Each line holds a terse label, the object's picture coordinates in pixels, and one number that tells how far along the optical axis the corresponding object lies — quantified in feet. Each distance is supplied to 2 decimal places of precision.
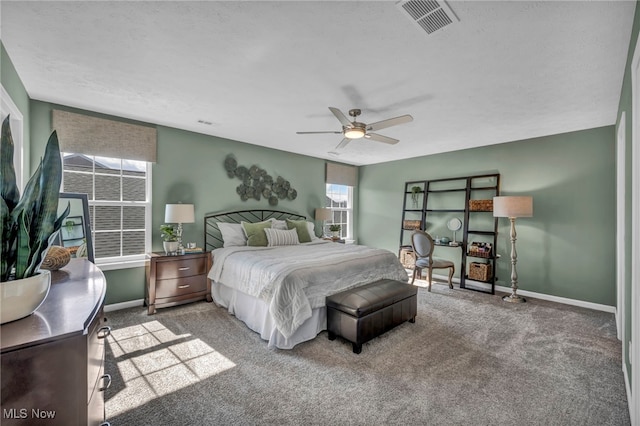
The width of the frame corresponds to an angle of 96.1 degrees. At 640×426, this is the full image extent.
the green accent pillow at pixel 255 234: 14.20
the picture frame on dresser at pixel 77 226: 9.91
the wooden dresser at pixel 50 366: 2.75
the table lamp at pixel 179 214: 12.51
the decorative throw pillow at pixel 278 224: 15.99
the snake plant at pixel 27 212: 3.33
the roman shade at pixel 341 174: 21.13
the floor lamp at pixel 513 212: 13.62
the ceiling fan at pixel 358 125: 9.43
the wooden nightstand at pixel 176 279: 11.76
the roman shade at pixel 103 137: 10.98
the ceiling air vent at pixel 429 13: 5.50
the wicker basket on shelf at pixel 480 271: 15.48
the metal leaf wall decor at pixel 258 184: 15.88
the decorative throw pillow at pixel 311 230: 16.87
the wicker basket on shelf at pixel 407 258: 18.72
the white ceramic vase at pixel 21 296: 3.07
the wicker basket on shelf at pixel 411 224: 19.13
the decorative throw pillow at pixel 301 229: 16.18
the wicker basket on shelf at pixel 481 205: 15.89
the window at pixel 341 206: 21.99
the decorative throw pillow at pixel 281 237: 14.56
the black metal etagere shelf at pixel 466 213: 15.78
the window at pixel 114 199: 11.71
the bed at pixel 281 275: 8.98
